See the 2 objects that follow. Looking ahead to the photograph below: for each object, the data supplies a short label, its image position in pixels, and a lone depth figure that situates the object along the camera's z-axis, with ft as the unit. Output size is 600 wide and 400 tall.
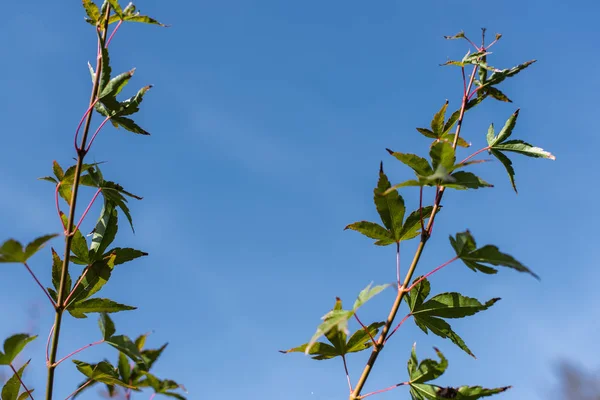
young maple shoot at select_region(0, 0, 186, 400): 3.68
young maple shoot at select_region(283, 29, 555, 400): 3.75
